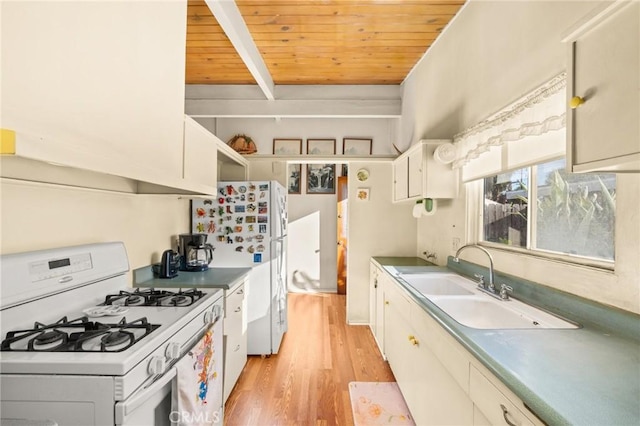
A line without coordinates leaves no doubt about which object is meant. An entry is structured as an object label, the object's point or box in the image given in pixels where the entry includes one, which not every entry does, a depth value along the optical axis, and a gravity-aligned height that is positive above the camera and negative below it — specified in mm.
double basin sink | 1280 -481
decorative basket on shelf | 3773 +877
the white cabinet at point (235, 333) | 1999 -920
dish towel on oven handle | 1122 -744
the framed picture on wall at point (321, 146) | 4027 +915
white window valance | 1278 +404
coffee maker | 2314 -329
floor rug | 1867 -1314
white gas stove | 869 -453
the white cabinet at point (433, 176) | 2252 +295
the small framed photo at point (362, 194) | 3482 +224
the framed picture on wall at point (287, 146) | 4004 +908
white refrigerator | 2627 -226
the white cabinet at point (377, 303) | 2648 -887
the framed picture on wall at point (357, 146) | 4035 +923
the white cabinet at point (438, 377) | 882 -685
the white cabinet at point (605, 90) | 672 +314
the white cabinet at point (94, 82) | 760 +433
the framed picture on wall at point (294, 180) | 4832 +535
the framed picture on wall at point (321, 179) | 4832 +554
